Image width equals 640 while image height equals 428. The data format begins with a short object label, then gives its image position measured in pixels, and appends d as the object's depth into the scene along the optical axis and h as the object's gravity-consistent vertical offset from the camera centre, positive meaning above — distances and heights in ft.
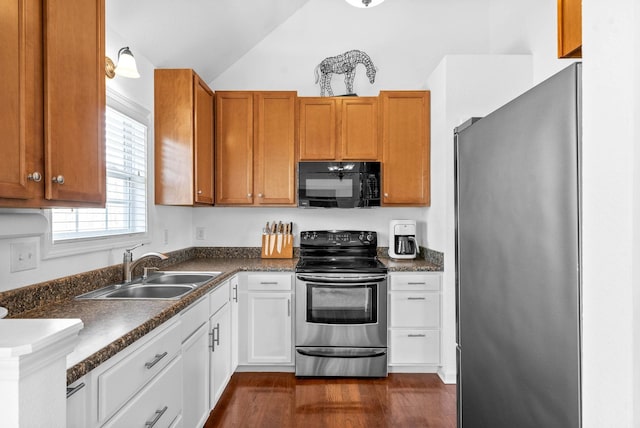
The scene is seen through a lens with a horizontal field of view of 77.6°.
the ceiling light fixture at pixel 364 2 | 8.13 +4.37
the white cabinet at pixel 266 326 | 9.95 -2.80
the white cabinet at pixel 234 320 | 9.47 -2.57
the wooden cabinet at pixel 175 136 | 9.25 +1.83
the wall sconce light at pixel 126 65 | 6.72 +2.53
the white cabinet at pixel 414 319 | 9.96 -2.62
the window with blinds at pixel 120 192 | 6.61 +0.46
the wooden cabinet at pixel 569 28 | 2.90 +1.41
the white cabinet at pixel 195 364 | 6.28 -2.57
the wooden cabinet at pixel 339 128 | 11.14 +2.41
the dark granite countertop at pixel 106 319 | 3.62 -1.28
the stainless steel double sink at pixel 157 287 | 6.68 -1.35
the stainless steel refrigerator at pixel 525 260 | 2.43 -0.35
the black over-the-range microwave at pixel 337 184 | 10.96 +0.83
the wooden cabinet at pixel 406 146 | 10.94 +1.88
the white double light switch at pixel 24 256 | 5.09 -0.56
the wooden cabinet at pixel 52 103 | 3.55 +1.12
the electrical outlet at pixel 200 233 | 12.12 -0.60
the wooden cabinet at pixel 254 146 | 11.08 +1.90
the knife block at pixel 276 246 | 11.72 -0.94
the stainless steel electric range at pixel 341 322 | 9.75 -2.66
